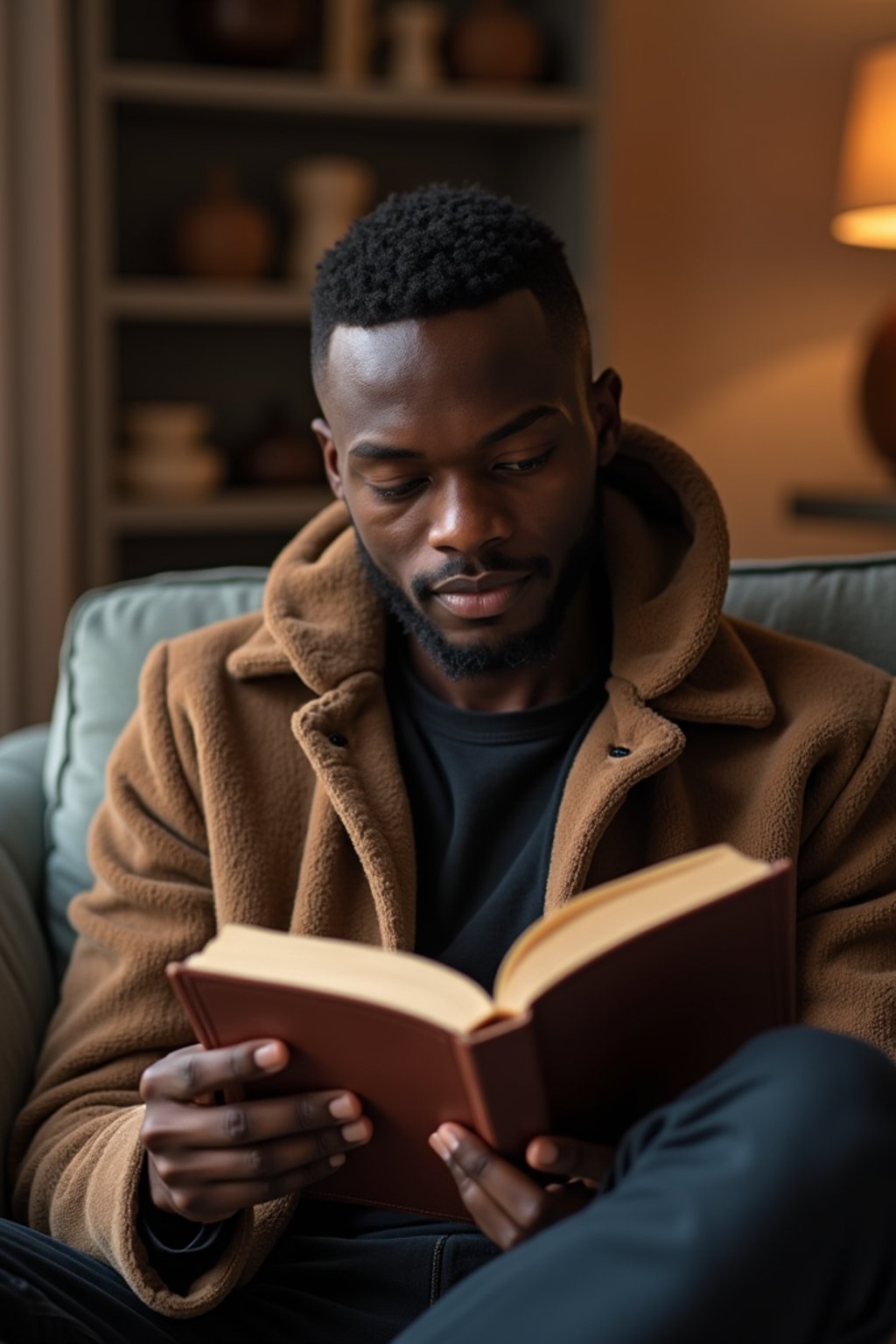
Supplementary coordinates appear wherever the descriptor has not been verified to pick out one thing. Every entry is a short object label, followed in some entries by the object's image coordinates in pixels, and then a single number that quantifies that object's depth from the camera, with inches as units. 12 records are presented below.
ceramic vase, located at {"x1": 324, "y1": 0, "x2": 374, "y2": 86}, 111.8
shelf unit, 107.8
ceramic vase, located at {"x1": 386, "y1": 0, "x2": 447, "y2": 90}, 113.9
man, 42.6
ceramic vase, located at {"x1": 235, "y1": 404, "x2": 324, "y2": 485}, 116.1
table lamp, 109.2
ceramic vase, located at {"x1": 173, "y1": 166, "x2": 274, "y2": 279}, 111.5
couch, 56.4
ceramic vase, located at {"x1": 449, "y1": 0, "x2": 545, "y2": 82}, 114.5
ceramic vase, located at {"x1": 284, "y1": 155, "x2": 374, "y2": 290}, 112.7
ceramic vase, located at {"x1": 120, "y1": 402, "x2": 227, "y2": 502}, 111.0
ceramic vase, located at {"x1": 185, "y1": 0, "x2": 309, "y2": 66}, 108.9
